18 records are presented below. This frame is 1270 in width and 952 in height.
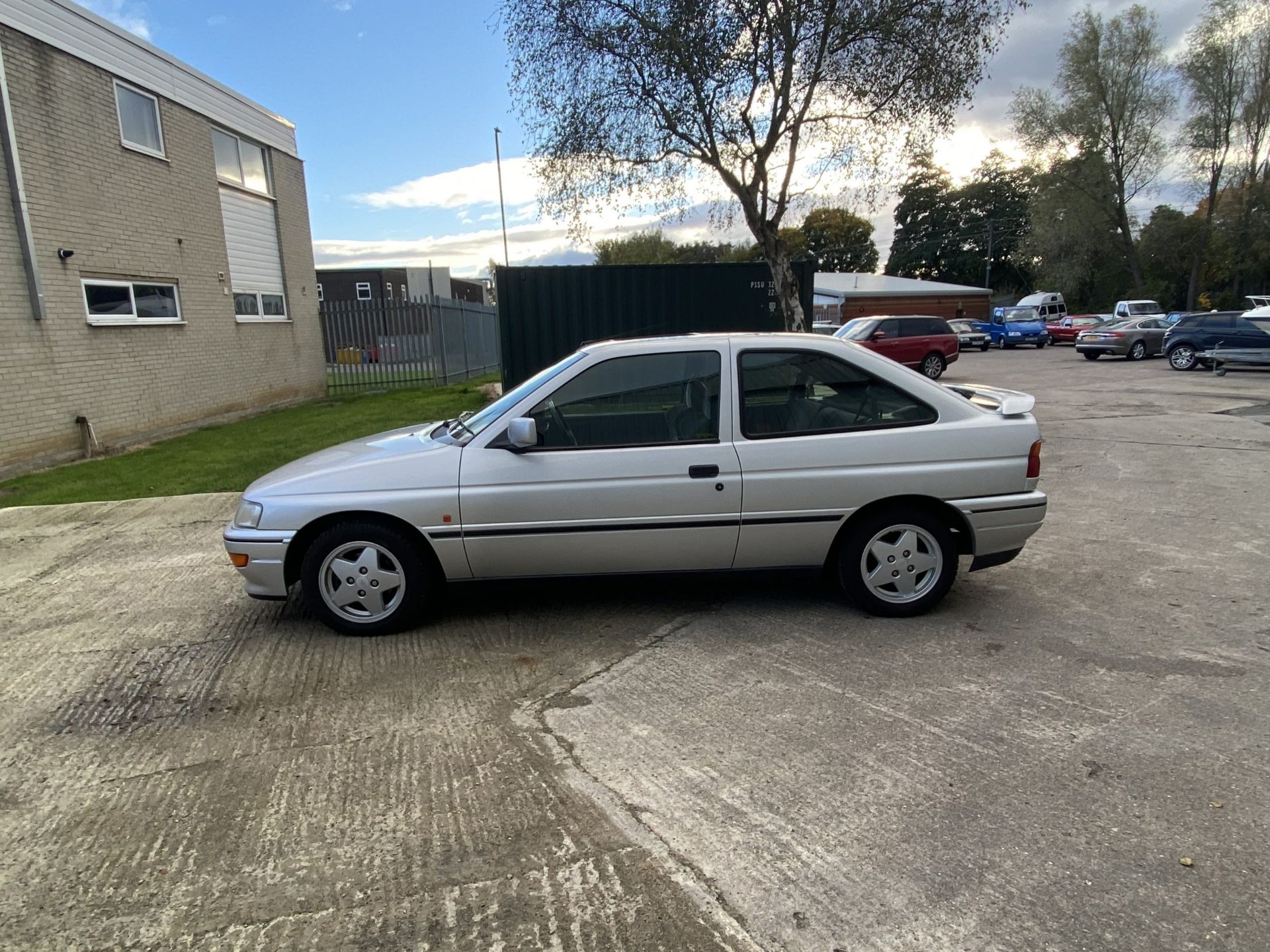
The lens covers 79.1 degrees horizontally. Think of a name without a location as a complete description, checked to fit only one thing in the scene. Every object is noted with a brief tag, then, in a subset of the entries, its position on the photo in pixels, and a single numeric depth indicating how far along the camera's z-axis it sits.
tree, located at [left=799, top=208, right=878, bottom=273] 76.19
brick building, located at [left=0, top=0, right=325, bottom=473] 9.98
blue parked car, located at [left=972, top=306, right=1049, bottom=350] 35.72
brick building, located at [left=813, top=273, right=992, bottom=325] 44.47
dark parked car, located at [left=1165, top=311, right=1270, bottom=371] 18.94
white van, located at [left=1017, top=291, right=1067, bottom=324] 40.94
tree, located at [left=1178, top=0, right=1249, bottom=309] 39.19
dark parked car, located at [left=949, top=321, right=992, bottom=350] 34.75
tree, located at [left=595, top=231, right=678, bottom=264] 61.55
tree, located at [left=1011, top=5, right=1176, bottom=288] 40.16
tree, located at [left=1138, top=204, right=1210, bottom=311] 45.16
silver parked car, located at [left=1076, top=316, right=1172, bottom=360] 25.06
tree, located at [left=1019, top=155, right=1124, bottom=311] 42.66
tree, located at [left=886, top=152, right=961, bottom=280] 73.94
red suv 19.78
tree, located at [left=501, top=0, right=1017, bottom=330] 11.27
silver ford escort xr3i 4.14
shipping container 12.06
